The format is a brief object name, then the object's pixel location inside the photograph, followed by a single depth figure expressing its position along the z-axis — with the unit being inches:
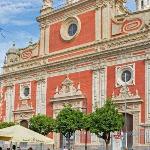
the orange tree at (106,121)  1254.3
